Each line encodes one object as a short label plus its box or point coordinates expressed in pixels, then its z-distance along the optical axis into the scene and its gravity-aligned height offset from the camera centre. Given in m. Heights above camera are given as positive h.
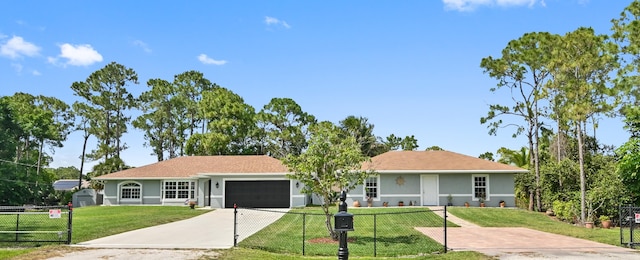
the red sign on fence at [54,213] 15.12 -1.18
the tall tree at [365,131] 52.41 +4.23
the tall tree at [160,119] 56.44 +5.87
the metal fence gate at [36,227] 15.33 -2.12
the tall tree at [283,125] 53.22 +4.95
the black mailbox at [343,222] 8.89 -0.83
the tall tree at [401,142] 57.38 +3.45
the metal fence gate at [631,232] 15.07 -2.08
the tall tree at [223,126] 49.12 +4.43
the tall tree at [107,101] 56.25 +7.73
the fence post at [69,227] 15.32 -1.63
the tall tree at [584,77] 22.58 +4.57
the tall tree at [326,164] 15.52 +0.27
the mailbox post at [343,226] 8.74 -0.90
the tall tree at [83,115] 56.19 +6.13
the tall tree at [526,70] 31.69 +6.67
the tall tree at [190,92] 55.56 +8.64
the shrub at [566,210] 24.36 -1.73
